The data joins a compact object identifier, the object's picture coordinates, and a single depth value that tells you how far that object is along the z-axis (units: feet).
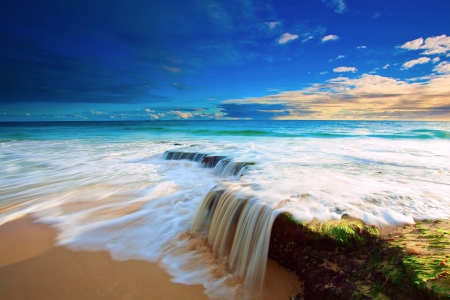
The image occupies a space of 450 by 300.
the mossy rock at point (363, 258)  6.46
